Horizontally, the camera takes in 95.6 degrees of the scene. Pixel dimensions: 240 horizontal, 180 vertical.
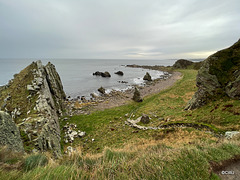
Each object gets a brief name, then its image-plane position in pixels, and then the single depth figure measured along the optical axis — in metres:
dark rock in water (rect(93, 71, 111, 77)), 97.88
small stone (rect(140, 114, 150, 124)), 20.27
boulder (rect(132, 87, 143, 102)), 36.58
